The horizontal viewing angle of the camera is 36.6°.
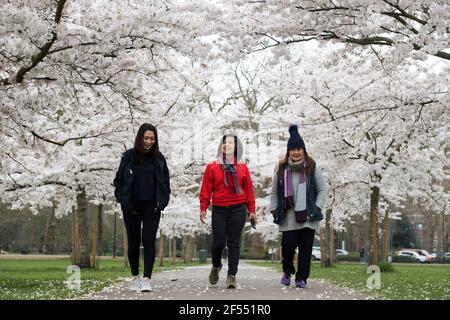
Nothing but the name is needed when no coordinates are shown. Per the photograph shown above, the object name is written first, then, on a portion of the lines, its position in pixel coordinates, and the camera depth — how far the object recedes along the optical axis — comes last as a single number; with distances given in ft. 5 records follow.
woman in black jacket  25.61
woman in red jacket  28.14
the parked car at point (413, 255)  196.34
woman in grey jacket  27.55
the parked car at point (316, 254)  204.85
